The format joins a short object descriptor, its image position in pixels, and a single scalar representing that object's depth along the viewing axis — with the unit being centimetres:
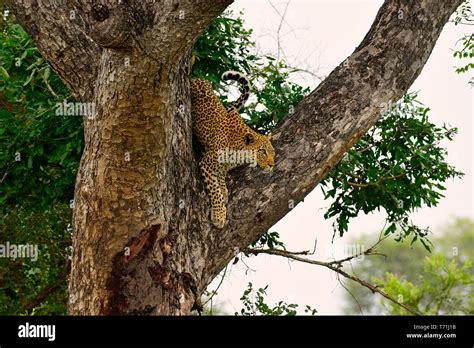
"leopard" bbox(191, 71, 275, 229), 1080
